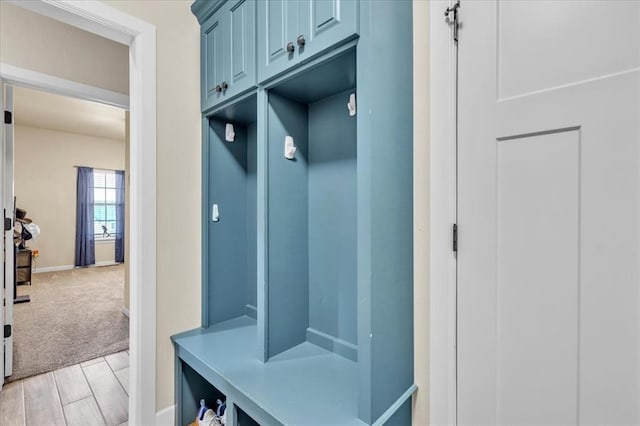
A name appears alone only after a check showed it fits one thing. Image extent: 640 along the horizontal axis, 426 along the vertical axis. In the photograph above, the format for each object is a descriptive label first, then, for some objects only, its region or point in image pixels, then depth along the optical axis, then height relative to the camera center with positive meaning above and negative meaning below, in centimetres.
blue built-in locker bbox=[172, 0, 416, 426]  100 -2
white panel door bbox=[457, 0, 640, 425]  79 -1
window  659 +12
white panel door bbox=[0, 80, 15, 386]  217 -16
